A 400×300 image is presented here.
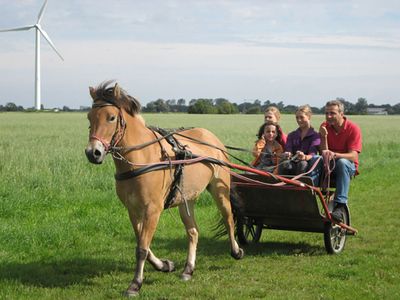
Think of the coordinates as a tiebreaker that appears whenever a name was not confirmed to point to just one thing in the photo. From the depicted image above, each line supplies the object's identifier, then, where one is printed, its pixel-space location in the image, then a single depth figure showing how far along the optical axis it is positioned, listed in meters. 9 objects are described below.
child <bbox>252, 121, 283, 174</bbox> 8.27
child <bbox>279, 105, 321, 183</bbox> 8.12
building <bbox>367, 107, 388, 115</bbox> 111.25
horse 5.64
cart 7.65
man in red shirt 7.96
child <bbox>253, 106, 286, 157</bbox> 8.16
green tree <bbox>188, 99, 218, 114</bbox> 91.75
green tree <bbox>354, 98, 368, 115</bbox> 101.00
